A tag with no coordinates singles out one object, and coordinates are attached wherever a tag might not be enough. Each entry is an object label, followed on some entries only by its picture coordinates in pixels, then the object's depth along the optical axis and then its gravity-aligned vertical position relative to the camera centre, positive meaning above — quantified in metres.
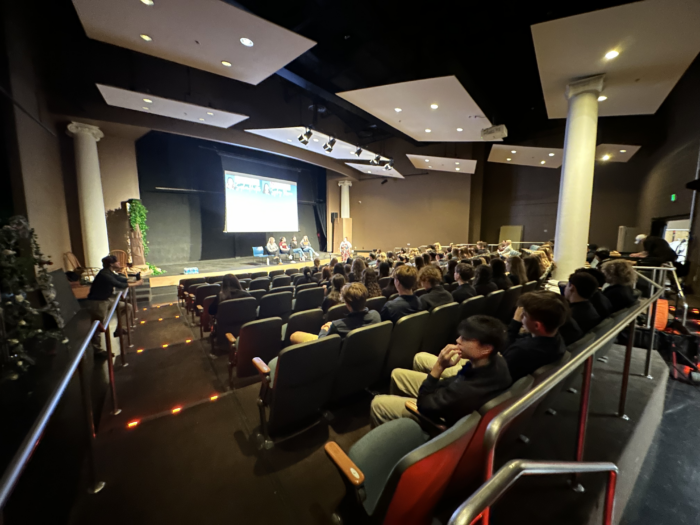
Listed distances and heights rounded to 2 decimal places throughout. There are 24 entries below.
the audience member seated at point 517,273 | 4.32 -0.68
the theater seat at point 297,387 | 1.80 -1.08
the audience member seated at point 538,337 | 1.64 -0.65
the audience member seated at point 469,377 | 1.36 -0.72
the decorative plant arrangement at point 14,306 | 2.83 -0.78
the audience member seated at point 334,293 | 3.31 -0.77
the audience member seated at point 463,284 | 3.40 -0.69
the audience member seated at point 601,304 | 2.75 -0.73
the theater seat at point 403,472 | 0.94 -0.94
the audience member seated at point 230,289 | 3.60 -0.78
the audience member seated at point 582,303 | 2.42 -0.65
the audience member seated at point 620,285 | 2.90 -0.59
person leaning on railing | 3.88 -0.81
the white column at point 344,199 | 15.70 +1.54
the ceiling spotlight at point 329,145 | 8.79 +2.59
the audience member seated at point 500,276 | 3.81 -0.64
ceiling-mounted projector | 6.83 +2.27
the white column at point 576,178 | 5.10 +0.92
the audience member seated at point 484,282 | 3.62 -0.69
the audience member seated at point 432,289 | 2.95 -0.67
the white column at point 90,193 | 7.04 +0.86
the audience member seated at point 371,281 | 3.57 -0.66
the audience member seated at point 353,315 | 2.33 -0.72
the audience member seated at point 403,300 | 2.72 -0.70
